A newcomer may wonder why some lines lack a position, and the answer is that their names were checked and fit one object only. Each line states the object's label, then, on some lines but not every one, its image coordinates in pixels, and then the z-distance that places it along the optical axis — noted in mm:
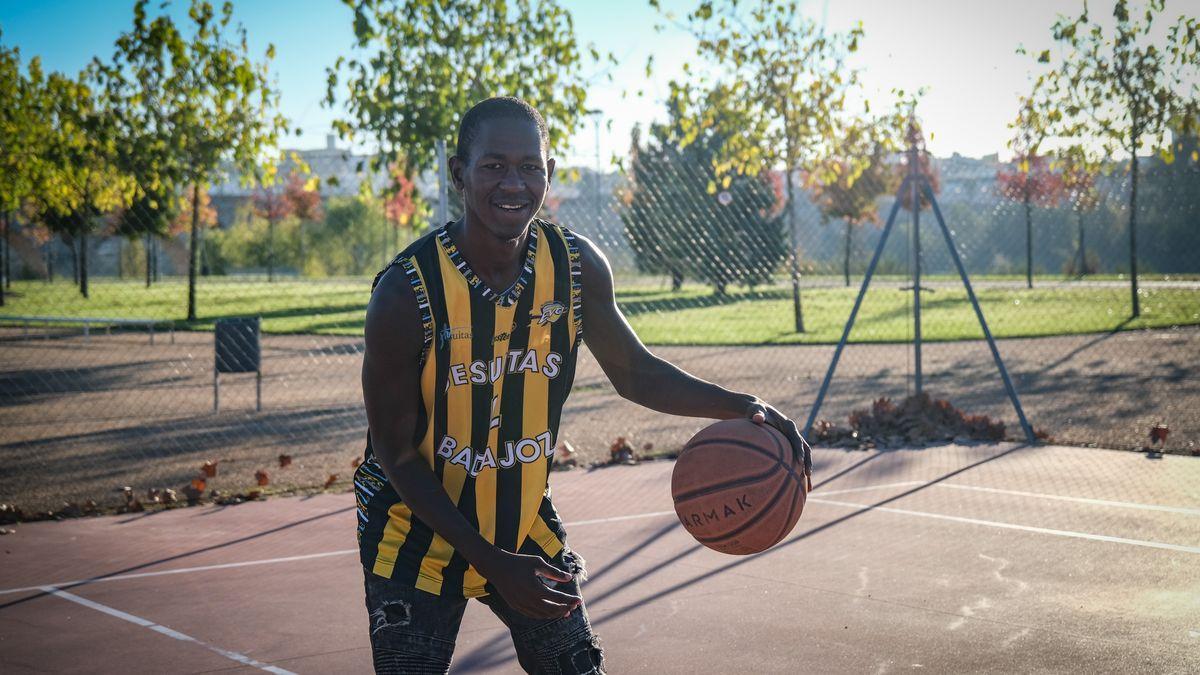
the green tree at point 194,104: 11656
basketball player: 2715
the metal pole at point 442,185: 9945
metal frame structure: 9953
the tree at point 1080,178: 17281
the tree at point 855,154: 17156
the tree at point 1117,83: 16938
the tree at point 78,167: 11117
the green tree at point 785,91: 18453
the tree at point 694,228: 16000
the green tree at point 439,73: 11820
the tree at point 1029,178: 16359
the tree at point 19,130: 17547
